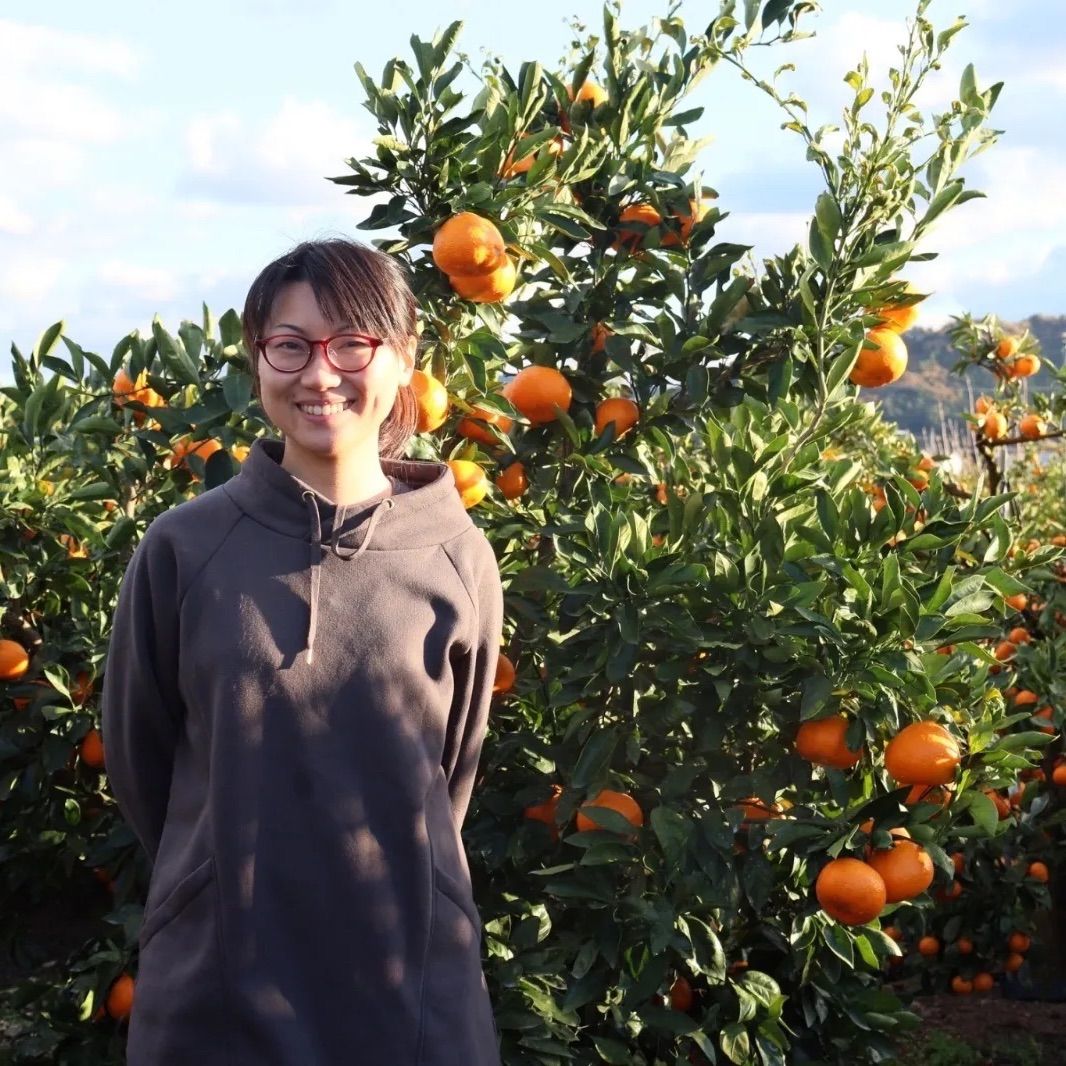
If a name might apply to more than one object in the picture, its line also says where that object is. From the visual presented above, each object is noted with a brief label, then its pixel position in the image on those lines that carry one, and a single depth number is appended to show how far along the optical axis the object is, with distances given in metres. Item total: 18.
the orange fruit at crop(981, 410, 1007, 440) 4.18
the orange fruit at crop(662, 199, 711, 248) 2.59
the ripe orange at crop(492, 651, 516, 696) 2.38
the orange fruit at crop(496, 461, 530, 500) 2.56
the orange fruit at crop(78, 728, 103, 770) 2.83
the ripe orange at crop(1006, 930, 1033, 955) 4.25
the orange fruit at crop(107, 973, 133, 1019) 2.64
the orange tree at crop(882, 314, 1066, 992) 3.95
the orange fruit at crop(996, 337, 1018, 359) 4.51
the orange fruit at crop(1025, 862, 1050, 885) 4.19
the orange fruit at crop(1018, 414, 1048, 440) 4.44
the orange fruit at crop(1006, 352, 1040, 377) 4.45
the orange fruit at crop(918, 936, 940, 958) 4.31
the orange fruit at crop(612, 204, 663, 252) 2.60
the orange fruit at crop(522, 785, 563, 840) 2.47
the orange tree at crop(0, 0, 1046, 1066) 2.27
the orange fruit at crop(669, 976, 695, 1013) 2.58
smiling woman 1.57
